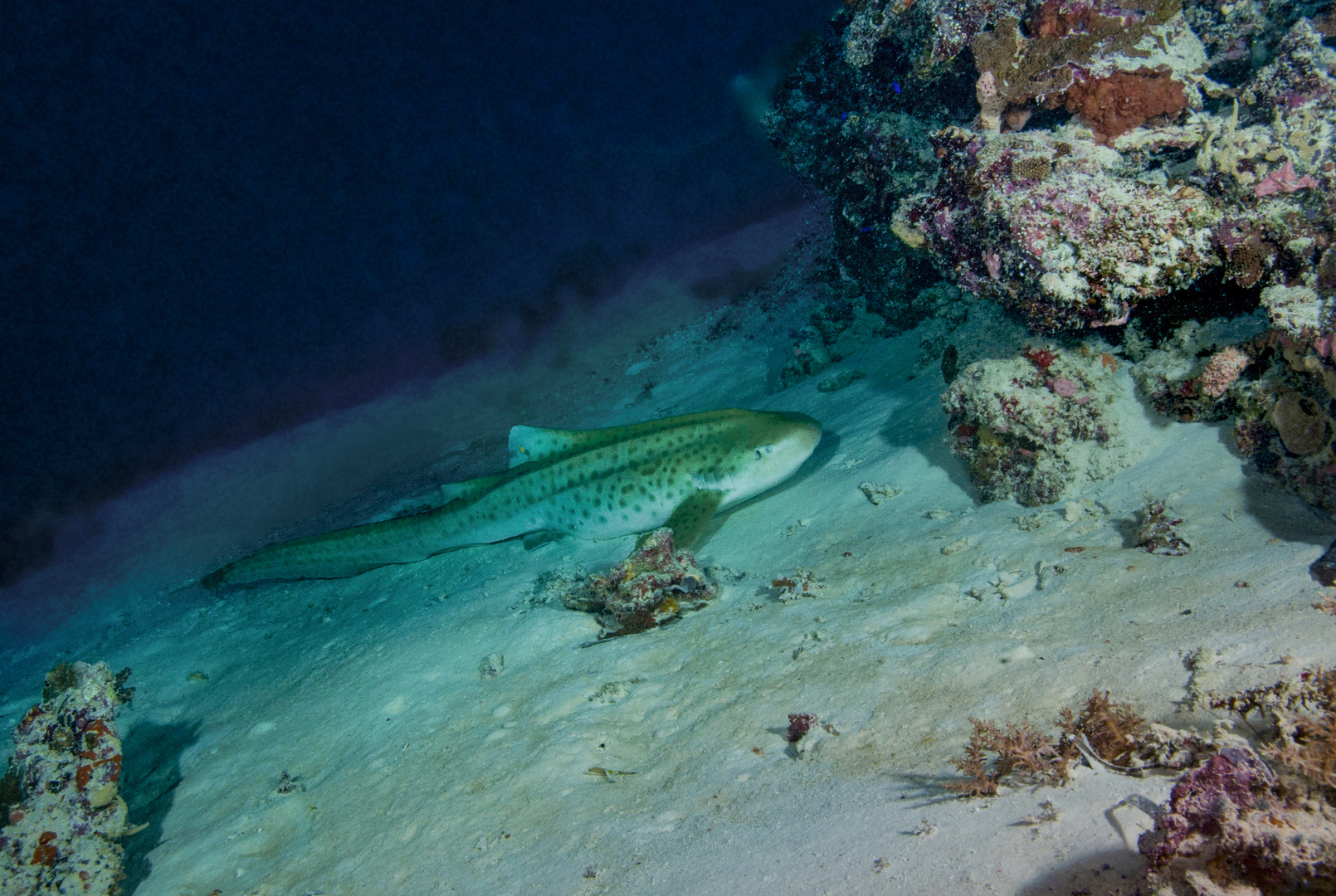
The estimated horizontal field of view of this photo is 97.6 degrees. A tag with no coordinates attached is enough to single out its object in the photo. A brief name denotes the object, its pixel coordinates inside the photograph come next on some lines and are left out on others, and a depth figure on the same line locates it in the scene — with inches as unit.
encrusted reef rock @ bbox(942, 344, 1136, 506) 138.7
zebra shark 208.4
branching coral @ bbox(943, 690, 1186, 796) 69.0
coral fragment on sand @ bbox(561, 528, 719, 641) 154.9
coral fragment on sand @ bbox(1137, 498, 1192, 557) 108.0
